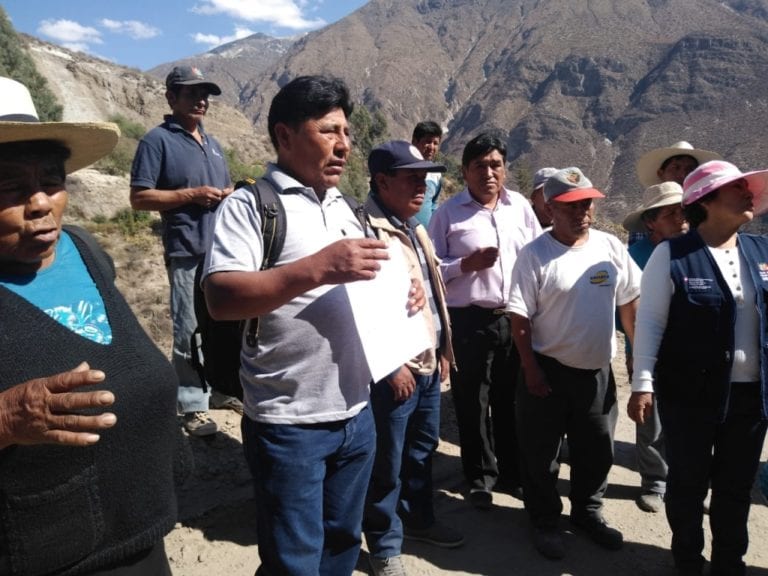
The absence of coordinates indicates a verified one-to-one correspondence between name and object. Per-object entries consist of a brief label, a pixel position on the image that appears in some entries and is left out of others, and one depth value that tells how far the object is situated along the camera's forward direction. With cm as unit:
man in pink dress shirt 353
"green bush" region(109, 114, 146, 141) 1827
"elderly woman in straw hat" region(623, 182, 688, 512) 361
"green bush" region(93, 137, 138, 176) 1203
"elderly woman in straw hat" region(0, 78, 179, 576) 122
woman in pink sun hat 262
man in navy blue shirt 348
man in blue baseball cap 272
